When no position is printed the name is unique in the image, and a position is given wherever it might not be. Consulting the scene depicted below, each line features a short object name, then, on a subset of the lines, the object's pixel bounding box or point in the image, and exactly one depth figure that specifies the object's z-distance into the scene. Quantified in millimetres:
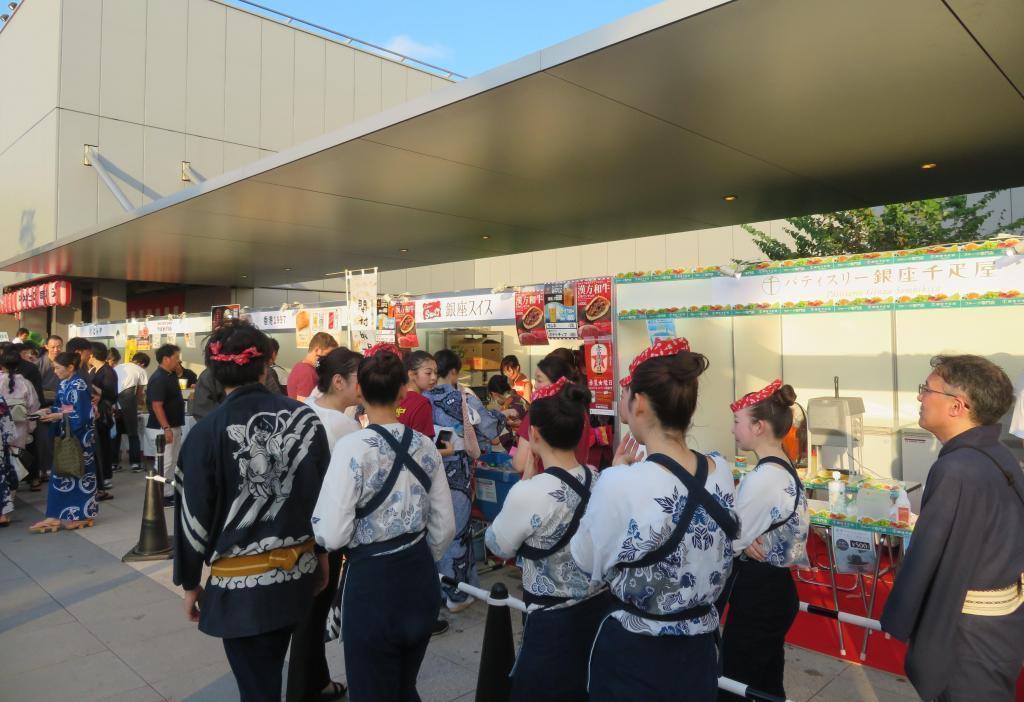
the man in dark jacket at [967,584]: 2010
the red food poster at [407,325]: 6828
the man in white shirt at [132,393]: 9844
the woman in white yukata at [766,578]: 2574
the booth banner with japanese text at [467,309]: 5887
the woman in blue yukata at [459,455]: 4605
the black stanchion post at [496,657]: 2697
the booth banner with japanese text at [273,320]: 8305
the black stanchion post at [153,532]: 5754
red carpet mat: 3797
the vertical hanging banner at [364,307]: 6926
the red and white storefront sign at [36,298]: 14367
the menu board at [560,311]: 5246
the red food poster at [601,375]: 5035
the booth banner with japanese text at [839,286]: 3828
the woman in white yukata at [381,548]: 2363
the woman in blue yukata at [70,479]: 6586
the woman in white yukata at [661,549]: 1706
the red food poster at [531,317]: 5473
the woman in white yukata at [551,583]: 2178
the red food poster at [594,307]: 5090
